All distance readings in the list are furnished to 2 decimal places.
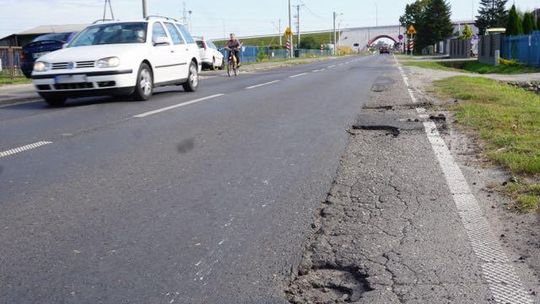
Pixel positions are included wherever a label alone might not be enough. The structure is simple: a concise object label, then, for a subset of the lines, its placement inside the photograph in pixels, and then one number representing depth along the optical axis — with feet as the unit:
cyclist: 79.30
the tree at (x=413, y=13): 384.35
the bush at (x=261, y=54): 181.79
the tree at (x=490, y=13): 313.53
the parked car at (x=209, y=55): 102.42
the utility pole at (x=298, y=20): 310.72
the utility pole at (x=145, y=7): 91.04
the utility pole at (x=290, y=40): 217.27
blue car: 66.90
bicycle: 82.12
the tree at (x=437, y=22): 315.99
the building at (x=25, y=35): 216.54
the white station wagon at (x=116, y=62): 37.42
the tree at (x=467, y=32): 224.25
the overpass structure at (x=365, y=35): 502.95
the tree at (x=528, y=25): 133.95
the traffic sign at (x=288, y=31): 210.38
